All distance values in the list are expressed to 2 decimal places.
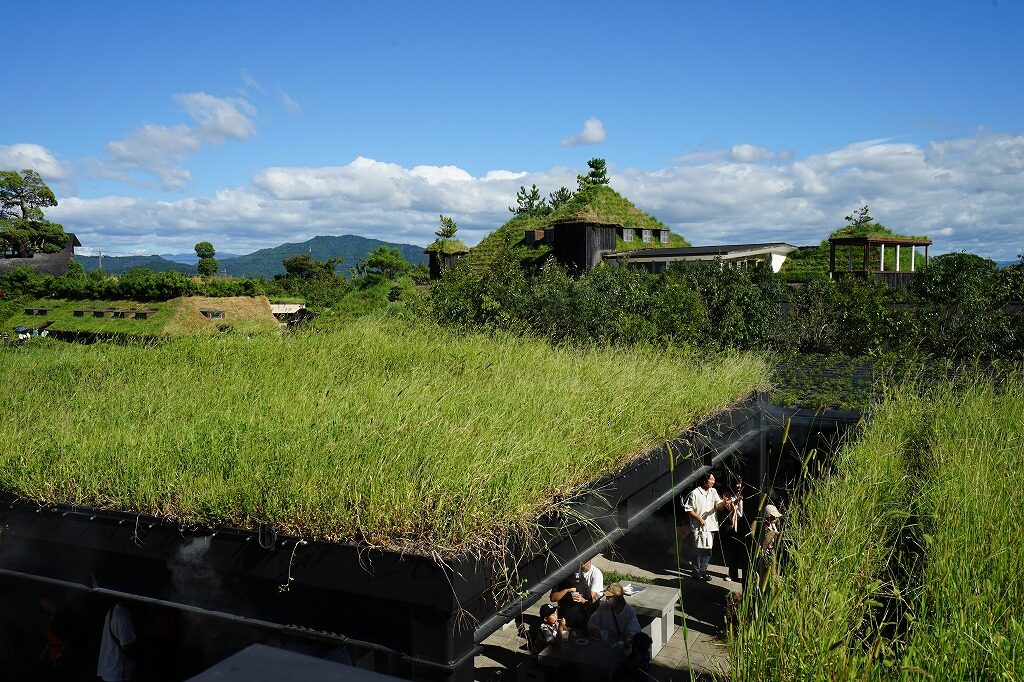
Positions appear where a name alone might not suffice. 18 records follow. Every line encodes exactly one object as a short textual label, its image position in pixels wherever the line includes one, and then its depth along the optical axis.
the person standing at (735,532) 10.04
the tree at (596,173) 51.62
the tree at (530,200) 77.44
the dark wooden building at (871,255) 31.94
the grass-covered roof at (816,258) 34.41
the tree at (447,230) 68.27
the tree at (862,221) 35.56
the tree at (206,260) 90.00
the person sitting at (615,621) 7.54
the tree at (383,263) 73.44
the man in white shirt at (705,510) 9.73
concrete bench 8.46
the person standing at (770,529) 6.83
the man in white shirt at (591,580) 8.14
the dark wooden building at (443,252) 44.19
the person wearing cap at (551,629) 7.68
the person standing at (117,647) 5.79
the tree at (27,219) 68.19
